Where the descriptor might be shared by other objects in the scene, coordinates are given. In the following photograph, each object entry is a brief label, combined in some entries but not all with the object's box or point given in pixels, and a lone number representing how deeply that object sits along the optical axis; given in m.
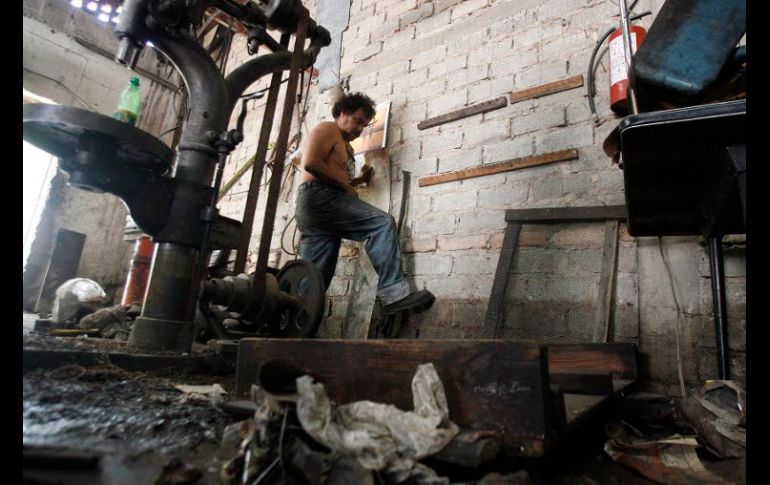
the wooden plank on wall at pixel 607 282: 1.93
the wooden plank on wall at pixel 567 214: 2.04
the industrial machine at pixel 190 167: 1.32
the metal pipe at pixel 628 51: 1.22
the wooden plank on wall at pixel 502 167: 2.30
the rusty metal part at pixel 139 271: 2.63
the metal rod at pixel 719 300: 1.51
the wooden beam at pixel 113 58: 4.82
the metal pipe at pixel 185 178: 1.52
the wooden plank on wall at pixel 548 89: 2.36
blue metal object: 1.07
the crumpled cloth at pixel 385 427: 0.69
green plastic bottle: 1.69
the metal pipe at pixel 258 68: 1.88
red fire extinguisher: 2.05
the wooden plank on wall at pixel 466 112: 2.63
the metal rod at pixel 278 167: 1.94
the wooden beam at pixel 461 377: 0.76
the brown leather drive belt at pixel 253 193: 1.92
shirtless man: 2.50
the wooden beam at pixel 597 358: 1.60
